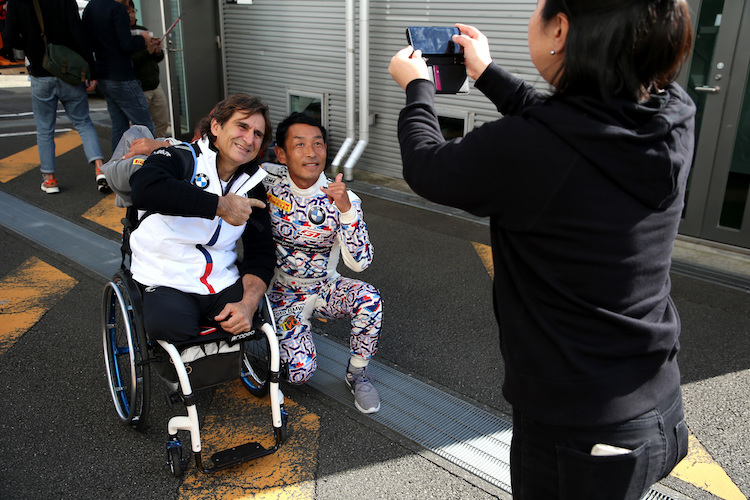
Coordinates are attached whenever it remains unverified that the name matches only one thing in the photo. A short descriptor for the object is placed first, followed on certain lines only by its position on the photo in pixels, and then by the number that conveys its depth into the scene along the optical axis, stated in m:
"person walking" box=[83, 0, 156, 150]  5.99
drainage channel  2.69
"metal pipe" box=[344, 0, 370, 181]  6.41
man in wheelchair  2.47
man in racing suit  3.01
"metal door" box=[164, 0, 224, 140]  7.77
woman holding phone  1.19
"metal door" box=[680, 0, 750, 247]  4.74
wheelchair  2.51
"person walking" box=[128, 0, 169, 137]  6.72
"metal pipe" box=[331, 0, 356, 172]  6.49
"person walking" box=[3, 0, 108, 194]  5.57
